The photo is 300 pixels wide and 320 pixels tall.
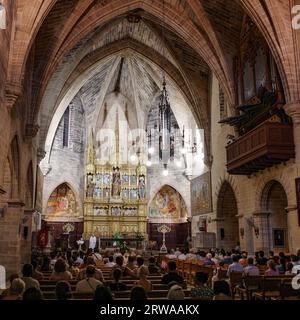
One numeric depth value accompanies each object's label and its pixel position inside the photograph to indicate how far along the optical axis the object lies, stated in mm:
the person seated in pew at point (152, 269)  10445
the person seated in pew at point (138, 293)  4402
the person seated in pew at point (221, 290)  5125
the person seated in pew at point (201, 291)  5512
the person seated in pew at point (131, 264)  10305
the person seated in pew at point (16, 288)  5723
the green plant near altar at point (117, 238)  26509
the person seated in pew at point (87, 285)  6309
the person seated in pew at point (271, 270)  8852
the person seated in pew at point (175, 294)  5152
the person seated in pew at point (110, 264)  11280
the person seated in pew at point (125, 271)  9148
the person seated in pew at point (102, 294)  4547
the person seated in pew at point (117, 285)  6638
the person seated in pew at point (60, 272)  8078
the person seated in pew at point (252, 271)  9148
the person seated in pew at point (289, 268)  9253
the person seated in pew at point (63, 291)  5027
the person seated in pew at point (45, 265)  11050
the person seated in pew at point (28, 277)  6434
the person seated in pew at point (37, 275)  8570
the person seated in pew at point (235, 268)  9703
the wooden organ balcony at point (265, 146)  13711
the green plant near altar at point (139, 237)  26344
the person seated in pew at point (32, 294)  4547
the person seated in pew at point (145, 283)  6855
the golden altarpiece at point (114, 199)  28250
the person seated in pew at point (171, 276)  7426
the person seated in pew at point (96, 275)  7488
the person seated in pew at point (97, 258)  13139
